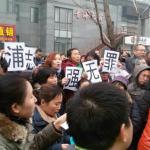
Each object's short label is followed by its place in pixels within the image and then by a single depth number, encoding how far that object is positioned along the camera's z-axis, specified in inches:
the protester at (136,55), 150.0
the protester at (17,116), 43.6
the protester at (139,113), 69.4
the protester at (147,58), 129.4
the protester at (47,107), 59.8
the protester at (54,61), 114.1
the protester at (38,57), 201.4
